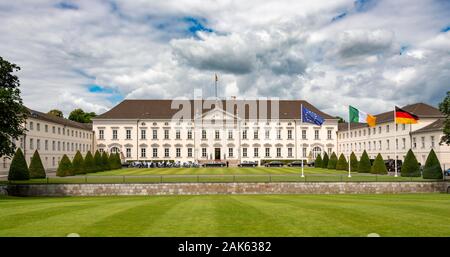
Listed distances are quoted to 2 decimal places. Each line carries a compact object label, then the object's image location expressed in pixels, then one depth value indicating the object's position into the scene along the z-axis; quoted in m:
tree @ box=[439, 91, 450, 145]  34.03
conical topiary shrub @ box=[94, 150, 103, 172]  54.04
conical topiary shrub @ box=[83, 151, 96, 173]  50.26
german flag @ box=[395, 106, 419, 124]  40.91
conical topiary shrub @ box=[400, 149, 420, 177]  40.22
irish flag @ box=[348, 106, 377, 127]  40.66
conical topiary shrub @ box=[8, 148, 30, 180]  34.28
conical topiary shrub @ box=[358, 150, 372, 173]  49.06
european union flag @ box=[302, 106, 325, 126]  39.84
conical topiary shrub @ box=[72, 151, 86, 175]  47.09
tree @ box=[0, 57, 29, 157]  24.47
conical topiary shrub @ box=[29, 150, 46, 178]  38.94
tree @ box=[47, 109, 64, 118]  97.38
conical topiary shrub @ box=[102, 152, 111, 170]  57.55
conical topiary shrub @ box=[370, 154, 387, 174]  45.34
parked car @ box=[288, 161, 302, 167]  71.38
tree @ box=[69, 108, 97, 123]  102.00
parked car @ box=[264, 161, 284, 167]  70.67
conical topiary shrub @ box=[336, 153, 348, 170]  53.84
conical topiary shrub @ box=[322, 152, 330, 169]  60.70
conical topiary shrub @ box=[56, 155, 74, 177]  43.25
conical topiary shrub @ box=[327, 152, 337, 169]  56.91
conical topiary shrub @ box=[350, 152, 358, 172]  51.74
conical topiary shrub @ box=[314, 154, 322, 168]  63.11
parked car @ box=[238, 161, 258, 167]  69.03
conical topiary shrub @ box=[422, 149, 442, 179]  34.97
